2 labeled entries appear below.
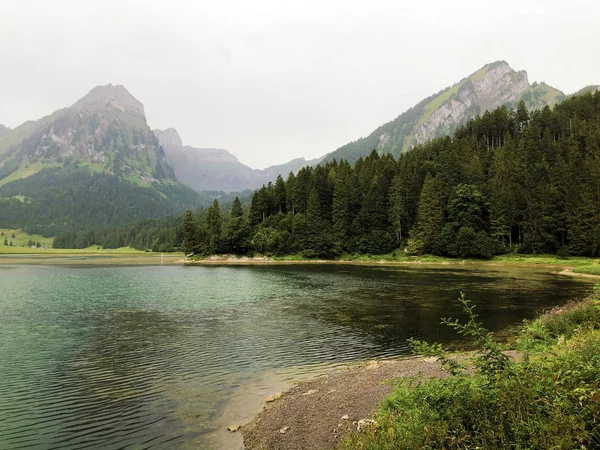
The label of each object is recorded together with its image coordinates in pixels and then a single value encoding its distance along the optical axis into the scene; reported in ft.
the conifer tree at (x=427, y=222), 402.72
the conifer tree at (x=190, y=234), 501.15
